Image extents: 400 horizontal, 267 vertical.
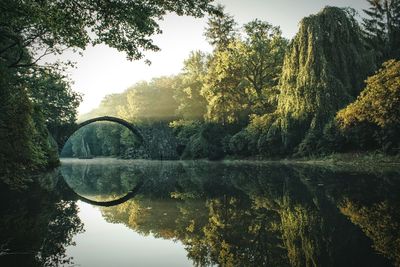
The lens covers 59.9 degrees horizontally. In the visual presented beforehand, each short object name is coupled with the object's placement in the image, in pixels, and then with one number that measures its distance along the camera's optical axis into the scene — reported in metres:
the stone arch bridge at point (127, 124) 55.44
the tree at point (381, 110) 17.97
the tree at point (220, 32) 43.11
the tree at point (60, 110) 33.97
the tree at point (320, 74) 24.20
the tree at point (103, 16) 8.15
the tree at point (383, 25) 37.94
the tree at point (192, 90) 46.31
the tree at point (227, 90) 37.69
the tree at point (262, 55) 37.47
